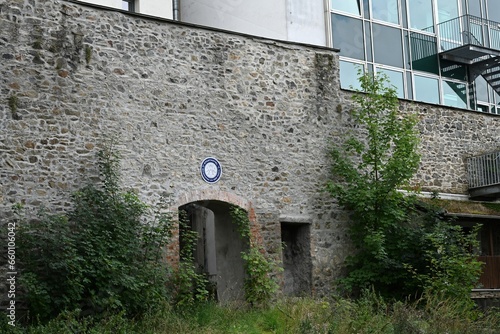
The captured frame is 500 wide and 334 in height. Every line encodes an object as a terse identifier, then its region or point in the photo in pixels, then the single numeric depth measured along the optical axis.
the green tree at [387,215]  19.31
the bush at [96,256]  14.84
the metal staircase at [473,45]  24.34
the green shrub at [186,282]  16.67
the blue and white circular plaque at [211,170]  18.08
